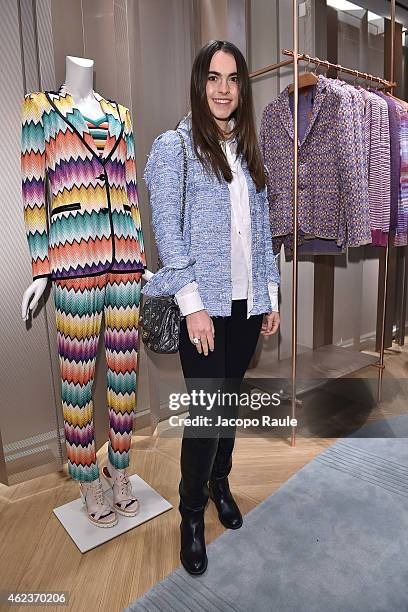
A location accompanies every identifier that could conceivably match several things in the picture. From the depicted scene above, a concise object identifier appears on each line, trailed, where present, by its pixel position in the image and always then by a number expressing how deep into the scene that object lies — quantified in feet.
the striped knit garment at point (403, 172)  8.44
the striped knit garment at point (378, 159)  7.80
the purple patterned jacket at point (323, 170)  7.13
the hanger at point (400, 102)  8.63
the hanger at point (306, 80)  7.36
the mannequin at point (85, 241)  4.95
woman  4.15
